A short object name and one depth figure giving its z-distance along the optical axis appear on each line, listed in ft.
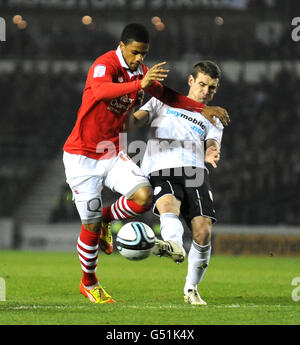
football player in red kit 48.05
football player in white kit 49.29
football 43.52
